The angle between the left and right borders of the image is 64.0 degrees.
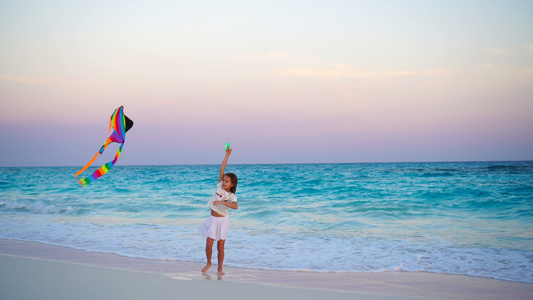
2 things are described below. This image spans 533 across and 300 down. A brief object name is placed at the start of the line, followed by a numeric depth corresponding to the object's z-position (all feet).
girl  18.72
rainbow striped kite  19.22
